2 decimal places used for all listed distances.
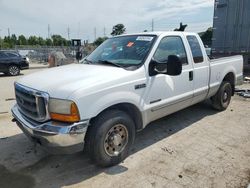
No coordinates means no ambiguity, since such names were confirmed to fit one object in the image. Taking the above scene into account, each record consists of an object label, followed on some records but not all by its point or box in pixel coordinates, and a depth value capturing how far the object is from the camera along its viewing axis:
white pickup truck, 2.28
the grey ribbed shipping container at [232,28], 8.38
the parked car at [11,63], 11.17
